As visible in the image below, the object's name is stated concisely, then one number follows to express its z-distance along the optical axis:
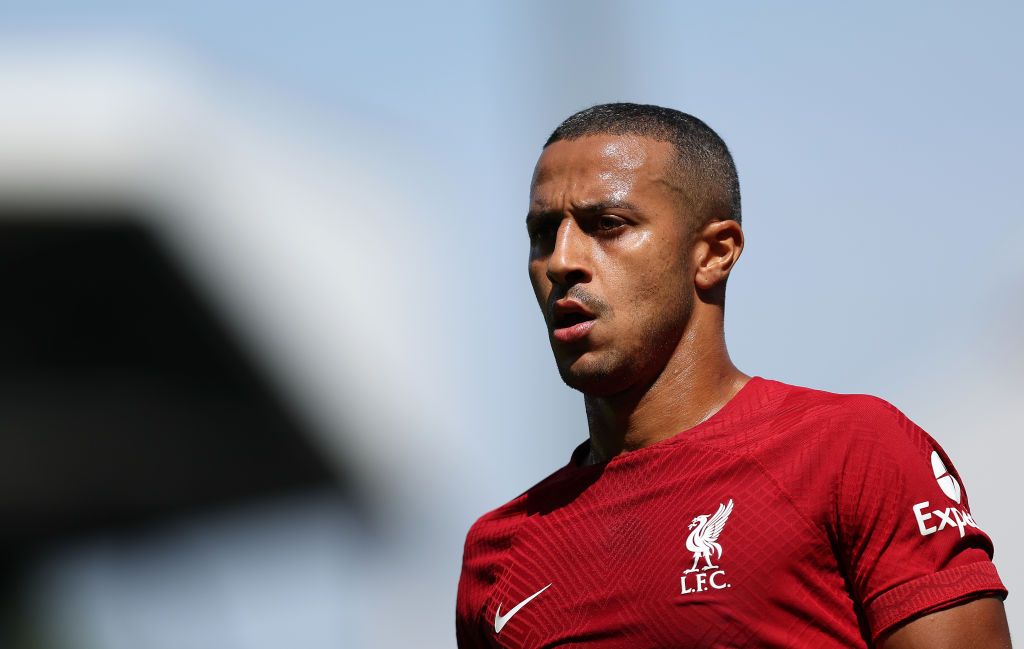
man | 5.94
